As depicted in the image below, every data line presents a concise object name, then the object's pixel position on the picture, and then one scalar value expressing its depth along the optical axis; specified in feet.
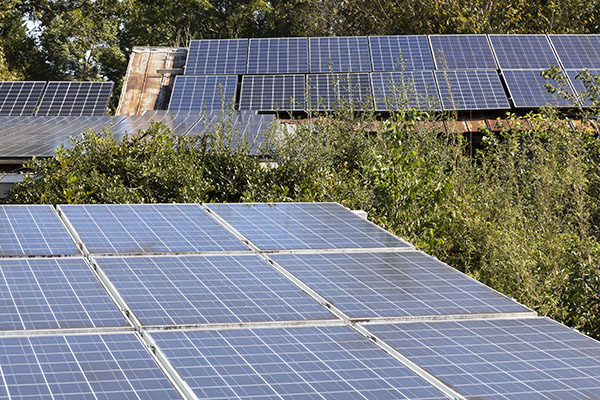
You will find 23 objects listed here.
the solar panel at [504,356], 12.64
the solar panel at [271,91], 61.52
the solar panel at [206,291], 15.62
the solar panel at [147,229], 20.81
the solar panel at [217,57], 69.10
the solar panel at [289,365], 12.11
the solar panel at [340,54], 67.67
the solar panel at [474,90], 59.23
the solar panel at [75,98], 63.46
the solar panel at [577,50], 66.44
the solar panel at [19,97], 64.23
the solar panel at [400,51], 66.59
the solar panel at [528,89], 59.67
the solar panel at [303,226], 22.18
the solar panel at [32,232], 19.84
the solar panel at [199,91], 62.80
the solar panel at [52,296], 14.73
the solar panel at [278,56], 68.28
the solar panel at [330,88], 60.95
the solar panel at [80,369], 11.54
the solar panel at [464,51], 66.90
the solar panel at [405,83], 59.16
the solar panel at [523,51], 66.49
